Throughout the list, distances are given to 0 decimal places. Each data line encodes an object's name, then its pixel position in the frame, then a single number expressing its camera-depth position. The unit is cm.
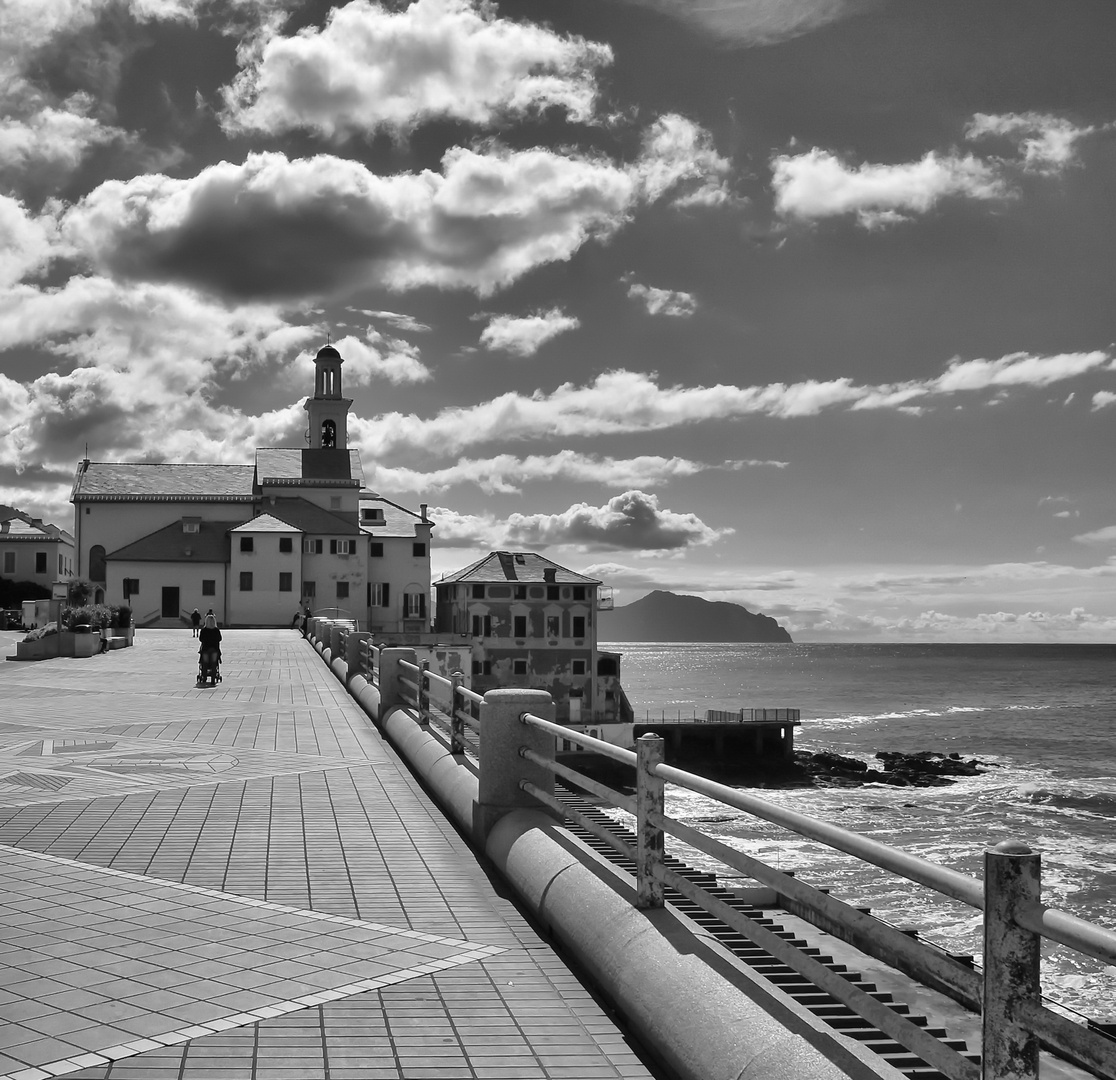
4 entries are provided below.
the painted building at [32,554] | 7706
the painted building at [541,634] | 7475
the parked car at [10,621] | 5425
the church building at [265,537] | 6450
